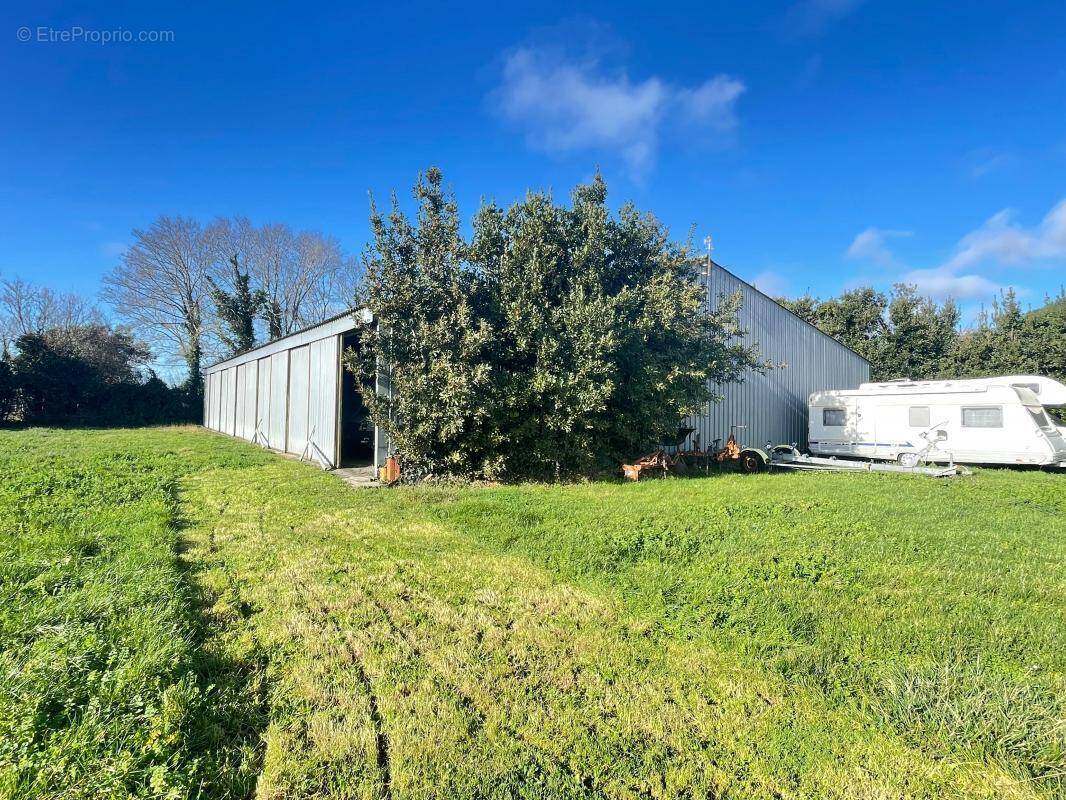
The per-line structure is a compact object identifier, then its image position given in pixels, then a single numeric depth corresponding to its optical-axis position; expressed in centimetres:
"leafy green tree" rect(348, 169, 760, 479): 816
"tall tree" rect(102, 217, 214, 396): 2864
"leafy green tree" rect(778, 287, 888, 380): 2495
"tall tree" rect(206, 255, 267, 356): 2777
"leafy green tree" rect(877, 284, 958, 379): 2367
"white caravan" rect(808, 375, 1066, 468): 1116
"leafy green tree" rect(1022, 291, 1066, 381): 1967
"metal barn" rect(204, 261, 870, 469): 1082
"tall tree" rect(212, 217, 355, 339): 3020
